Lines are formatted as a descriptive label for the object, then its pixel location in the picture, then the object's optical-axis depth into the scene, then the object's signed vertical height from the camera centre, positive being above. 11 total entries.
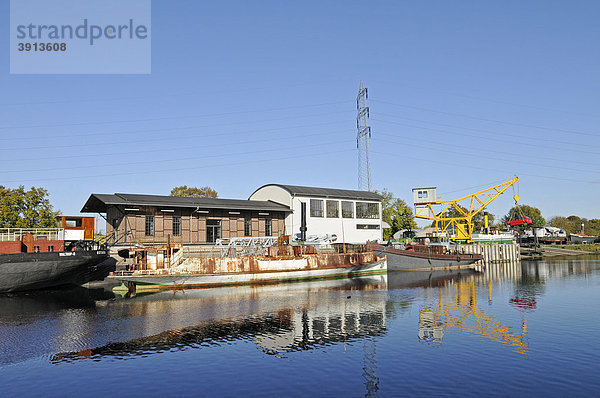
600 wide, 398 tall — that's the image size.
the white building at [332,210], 59.53 +2.30
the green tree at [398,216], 90.56 +1.90
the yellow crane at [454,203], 69.94 +3.36
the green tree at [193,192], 81.75 +7.47
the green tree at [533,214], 132.40 +2.37
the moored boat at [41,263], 35.72 -2.59
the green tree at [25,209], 57.09 +3.22
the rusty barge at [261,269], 37.84 -3.98
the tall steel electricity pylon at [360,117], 73.74 +18.64
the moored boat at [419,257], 57.47 -4.45
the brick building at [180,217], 48.22 +1.46
